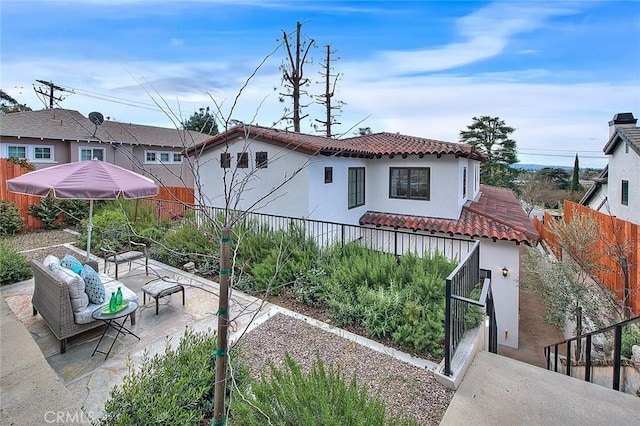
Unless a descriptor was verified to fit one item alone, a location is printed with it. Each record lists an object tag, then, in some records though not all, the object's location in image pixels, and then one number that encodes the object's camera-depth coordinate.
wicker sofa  3.95
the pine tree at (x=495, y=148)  29.45
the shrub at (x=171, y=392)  2.47
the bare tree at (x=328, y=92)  22.64
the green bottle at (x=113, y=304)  4.16
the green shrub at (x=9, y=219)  10.39
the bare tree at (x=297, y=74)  18.64
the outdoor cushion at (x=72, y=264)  4.63
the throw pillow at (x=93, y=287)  4.37
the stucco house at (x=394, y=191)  10.04
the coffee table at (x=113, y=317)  4.07
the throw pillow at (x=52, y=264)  4.38
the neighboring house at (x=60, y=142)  16.05
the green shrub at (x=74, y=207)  11.86
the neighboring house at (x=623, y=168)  12.55
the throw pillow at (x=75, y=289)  4.00
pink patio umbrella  5.61
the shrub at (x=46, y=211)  11.39
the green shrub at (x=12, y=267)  6.39
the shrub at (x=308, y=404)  2.36
